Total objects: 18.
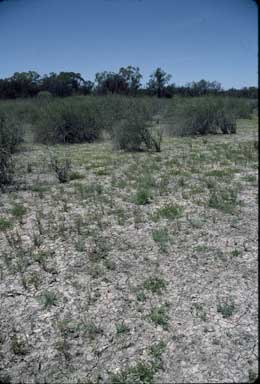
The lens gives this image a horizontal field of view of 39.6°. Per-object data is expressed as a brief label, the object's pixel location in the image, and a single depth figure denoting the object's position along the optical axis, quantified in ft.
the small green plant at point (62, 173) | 30.08
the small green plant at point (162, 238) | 16.42
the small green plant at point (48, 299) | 12.46
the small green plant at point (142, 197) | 23.24
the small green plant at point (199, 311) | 11.21
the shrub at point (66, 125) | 55.72
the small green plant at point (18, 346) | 10.21
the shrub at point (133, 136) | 45.29
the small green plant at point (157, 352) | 9.38
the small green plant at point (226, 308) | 11.20
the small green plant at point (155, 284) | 12.92
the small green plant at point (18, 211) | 21.72
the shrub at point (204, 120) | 58.70
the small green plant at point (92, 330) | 10.74
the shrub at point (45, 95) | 82.87
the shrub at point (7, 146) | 29.86
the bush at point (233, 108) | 62.28
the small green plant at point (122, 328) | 10.86
